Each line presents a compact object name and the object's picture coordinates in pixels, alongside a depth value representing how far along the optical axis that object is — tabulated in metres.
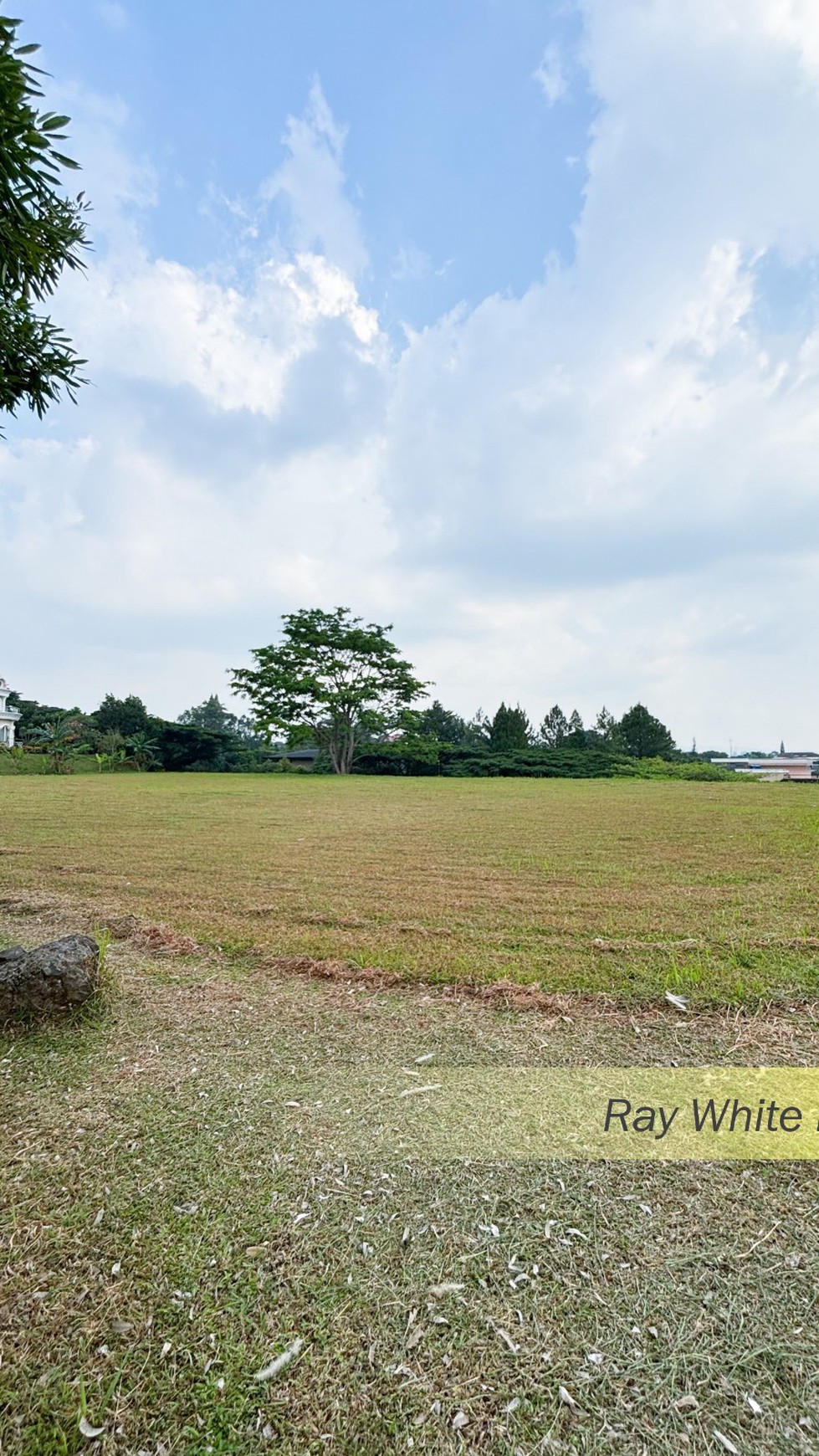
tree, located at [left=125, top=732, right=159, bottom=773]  27.20
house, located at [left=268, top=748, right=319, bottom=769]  39.69
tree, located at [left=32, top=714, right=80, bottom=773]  24.50
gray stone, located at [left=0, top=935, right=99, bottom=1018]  2.70
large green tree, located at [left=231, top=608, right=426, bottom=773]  27.64
